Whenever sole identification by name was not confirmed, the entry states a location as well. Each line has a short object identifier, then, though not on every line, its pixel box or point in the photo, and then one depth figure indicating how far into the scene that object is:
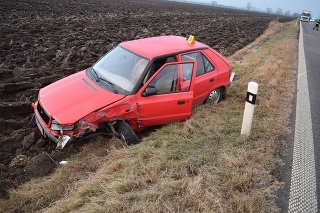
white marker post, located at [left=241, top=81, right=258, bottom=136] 5.02
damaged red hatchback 4.82
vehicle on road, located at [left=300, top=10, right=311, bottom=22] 57.13
